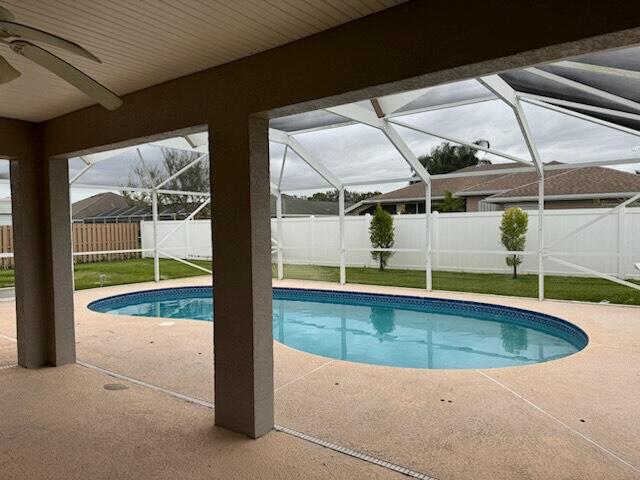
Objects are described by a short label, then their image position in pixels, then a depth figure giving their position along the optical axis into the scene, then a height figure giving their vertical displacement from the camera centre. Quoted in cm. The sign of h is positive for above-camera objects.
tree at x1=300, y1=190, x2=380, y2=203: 1388 +81
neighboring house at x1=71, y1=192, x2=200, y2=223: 1388 +48
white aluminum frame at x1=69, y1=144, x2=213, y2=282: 988 +96
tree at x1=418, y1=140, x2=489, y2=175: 1055 +152
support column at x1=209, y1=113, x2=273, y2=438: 335 -36
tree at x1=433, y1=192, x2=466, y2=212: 1398 +53
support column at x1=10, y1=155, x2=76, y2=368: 511 -39
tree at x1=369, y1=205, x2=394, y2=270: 1274 -23
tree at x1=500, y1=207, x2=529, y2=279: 1098 -29
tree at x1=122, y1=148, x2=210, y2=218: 1144 +127
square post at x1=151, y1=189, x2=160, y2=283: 1155 -9
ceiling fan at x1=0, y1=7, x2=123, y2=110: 194 +81
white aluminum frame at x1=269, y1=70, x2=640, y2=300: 604 +164
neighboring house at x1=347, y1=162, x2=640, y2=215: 1100 +81
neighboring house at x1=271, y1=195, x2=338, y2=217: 1414 +44
